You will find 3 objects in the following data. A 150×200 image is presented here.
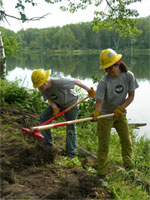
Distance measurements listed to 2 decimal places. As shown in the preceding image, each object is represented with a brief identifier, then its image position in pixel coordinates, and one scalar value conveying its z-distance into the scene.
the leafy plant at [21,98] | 6.78
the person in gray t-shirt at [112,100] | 3.25
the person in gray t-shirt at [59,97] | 3.65
